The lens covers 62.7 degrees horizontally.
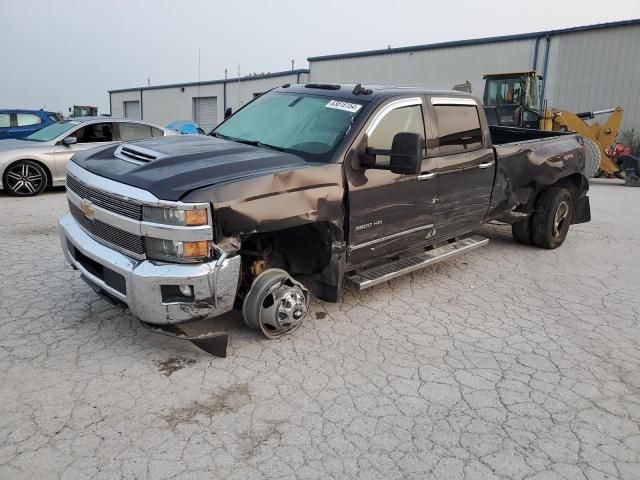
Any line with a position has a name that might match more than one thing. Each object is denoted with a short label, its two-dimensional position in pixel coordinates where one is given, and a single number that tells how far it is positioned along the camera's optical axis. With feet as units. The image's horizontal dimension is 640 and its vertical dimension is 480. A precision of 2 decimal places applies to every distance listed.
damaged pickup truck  11.02
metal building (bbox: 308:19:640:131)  65.00
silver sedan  31.30
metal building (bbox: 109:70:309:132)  110.73
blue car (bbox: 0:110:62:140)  45.98
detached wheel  12.53
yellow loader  49.26
